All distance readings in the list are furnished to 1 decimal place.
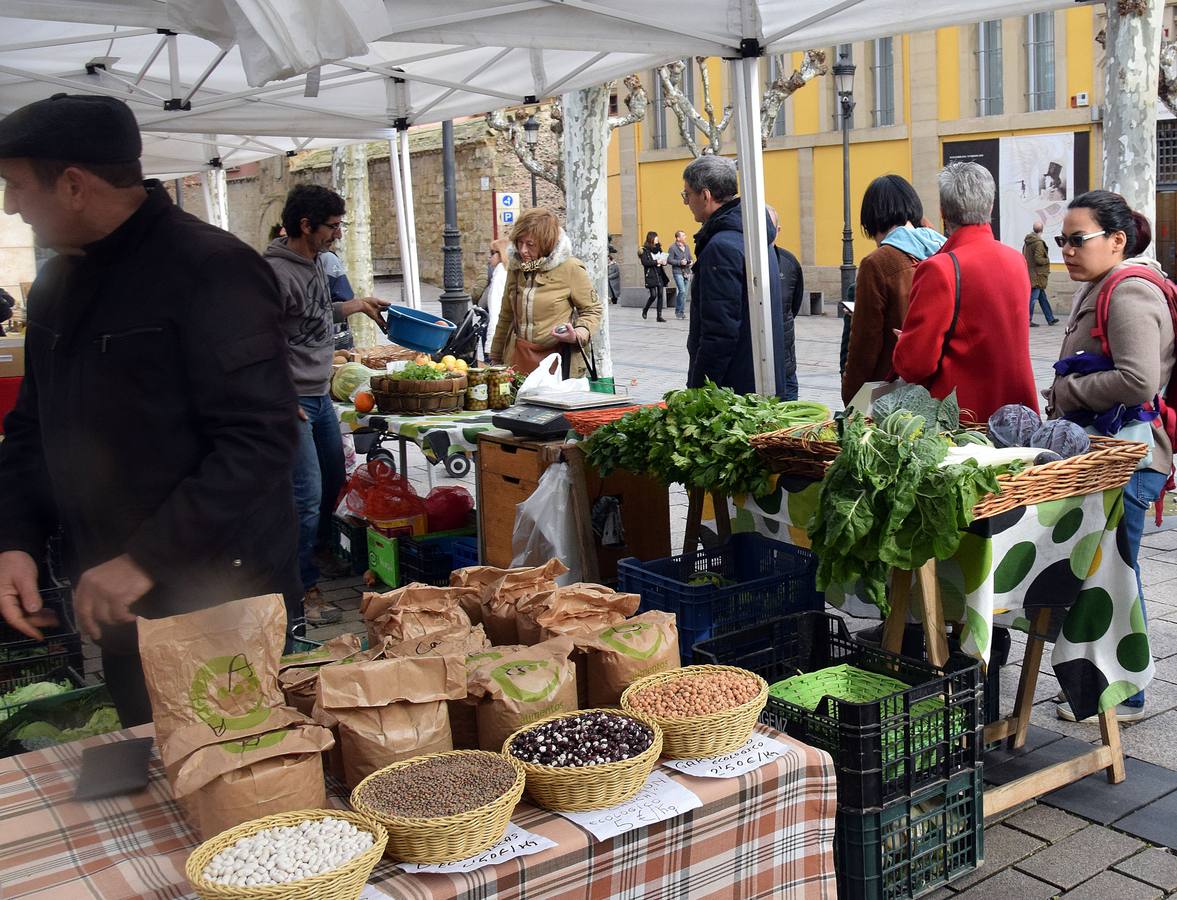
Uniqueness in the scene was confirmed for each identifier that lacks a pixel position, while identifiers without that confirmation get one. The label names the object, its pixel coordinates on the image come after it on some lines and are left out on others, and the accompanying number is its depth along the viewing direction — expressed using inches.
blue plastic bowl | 264.1
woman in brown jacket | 194.2
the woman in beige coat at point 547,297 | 253.4
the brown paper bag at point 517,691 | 91.2
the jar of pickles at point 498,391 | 242.4
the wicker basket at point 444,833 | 73.2
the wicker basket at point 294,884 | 66.7
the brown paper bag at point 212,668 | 77.6
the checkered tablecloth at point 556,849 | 73.4
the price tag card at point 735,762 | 87.4
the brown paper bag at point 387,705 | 83.0
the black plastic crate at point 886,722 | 108.0
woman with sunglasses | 150.9
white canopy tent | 128.2
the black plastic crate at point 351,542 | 252.4
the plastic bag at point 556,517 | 186.5
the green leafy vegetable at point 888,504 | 114.8
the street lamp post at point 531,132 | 953.5
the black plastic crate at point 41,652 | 142.6
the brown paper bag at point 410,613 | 106.7
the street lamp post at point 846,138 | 774.5
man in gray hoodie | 202.7
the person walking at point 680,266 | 1008.9
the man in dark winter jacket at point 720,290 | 204.5
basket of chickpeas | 88.3
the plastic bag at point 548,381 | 214.4
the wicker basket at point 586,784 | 80.7
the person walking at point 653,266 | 1024.2
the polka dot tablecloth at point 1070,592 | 124.5
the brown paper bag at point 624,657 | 101.2
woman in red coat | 159.6
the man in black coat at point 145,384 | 83.4
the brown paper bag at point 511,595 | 115.3
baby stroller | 321.1
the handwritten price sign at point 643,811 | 79.6
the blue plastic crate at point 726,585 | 146.0
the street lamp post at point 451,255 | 645.4
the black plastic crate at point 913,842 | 109.1
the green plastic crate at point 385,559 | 230.4
